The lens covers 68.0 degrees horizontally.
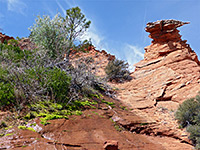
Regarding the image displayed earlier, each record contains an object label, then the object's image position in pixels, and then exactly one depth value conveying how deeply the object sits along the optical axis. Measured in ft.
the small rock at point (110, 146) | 12.98
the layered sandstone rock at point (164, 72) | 32.76
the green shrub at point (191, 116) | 20.71
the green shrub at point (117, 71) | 46.28
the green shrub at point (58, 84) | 19.45
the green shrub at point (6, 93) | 15.65
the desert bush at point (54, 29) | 39.97
